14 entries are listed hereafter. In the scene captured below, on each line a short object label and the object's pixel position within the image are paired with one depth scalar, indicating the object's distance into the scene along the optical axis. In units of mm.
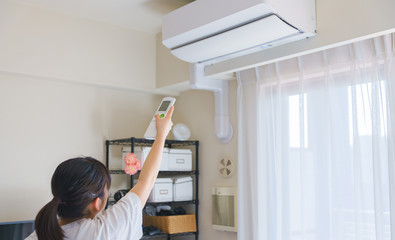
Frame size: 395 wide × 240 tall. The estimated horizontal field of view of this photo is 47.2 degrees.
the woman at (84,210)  1190
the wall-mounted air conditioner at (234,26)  2279
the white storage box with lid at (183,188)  3539
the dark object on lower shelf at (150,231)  3357
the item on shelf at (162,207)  3555
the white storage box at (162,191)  3418
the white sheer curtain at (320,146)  2340
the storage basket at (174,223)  3430
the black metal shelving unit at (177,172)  3477
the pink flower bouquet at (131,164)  3191
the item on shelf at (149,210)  3533
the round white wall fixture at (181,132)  3627
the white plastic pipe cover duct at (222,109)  3336
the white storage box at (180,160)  3525
